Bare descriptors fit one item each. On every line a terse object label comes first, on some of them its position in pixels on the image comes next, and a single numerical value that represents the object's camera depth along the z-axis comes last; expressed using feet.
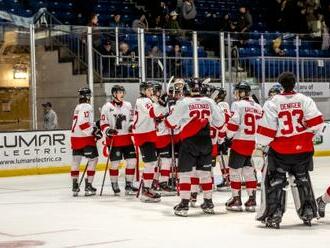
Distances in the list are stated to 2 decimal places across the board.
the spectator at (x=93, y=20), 55.93
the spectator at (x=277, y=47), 56.08
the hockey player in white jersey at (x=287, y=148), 24.16
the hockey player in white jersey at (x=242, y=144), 28.84
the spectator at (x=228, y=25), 64.48
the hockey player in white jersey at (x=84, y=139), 35.65
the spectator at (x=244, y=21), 65.31
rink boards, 47.29
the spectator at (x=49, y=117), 47.80
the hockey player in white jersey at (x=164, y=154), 34.60
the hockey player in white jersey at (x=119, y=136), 35.45
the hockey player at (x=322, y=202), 25.06
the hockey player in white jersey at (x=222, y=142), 33.15
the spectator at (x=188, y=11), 63.77
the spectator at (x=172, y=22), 60.26
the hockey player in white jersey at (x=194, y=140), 27.61
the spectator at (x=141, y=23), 59.62
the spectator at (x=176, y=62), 51.85
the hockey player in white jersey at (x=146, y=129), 33.30
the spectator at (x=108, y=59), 50.11
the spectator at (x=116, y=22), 58.56
